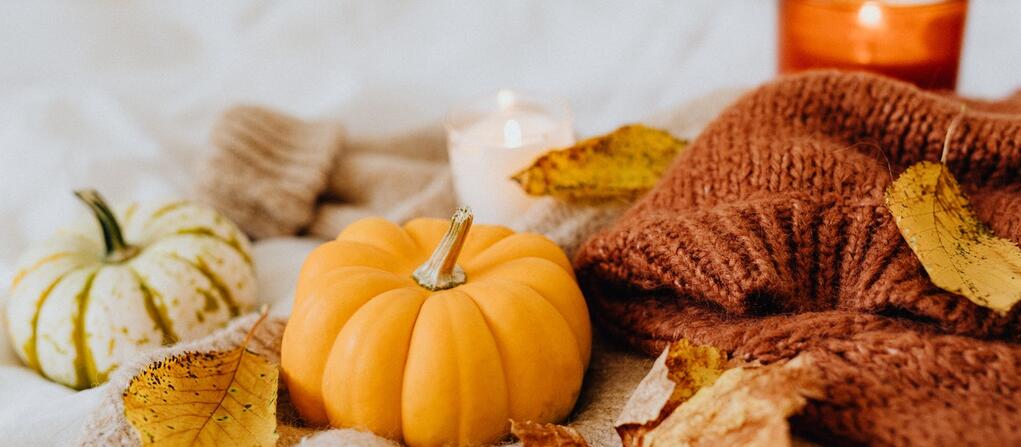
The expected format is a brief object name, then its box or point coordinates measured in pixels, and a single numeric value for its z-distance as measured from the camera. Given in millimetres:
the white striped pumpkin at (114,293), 759
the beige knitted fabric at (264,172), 1007
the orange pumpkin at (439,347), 583
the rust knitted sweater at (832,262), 487
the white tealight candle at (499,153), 889
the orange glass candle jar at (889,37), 952
